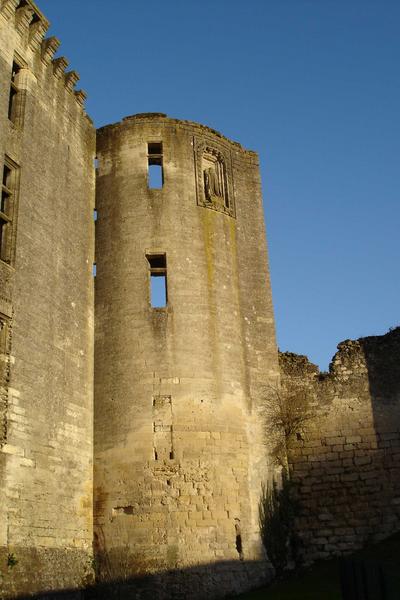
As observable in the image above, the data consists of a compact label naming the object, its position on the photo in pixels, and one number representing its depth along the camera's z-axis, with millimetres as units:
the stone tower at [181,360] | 15281
